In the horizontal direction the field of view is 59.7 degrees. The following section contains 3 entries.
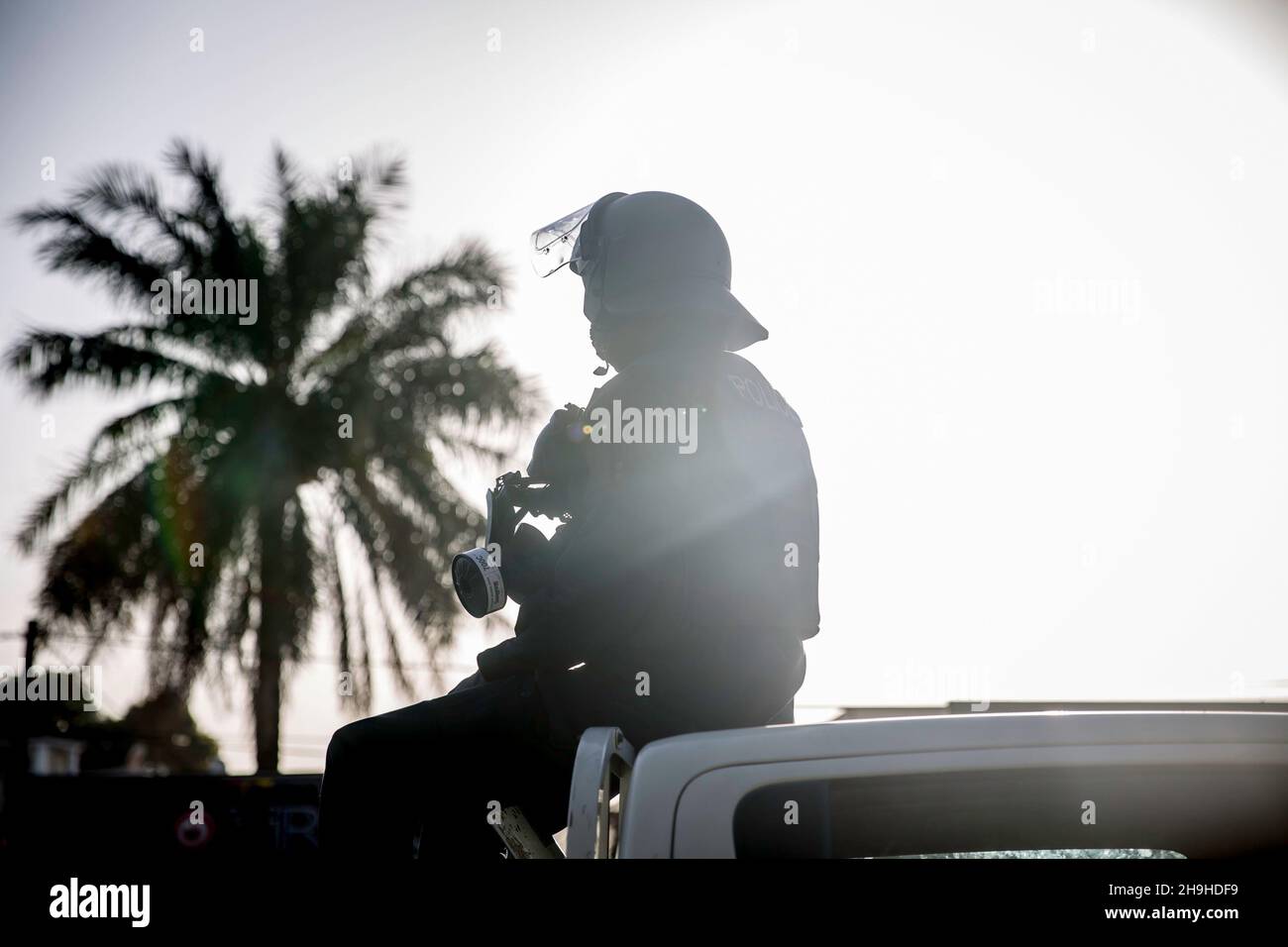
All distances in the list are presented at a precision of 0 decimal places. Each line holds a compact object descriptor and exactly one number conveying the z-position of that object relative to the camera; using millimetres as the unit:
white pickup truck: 1699
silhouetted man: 2189
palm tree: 13414
